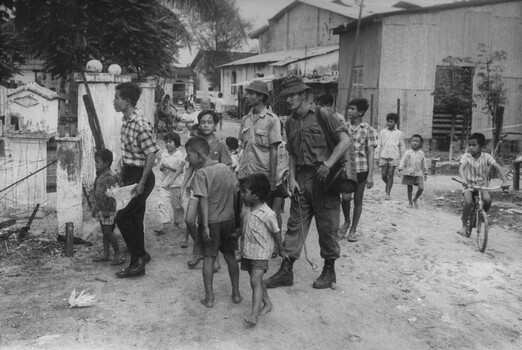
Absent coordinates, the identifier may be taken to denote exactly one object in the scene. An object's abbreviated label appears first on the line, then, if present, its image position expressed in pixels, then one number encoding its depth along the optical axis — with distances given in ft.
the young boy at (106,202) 18.97
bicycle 22.52
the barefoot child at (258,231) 14.89
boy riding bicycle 23.02
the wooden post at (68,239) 19.92
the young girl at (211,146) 18.79
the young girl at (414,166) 30.45
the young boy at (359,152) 23.04
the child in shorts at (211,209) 15.37
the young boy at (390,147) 31.76
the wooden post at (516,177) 35.78
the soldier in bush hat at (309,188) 17.13
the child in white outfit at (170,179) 23.43
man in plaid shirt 17.70
